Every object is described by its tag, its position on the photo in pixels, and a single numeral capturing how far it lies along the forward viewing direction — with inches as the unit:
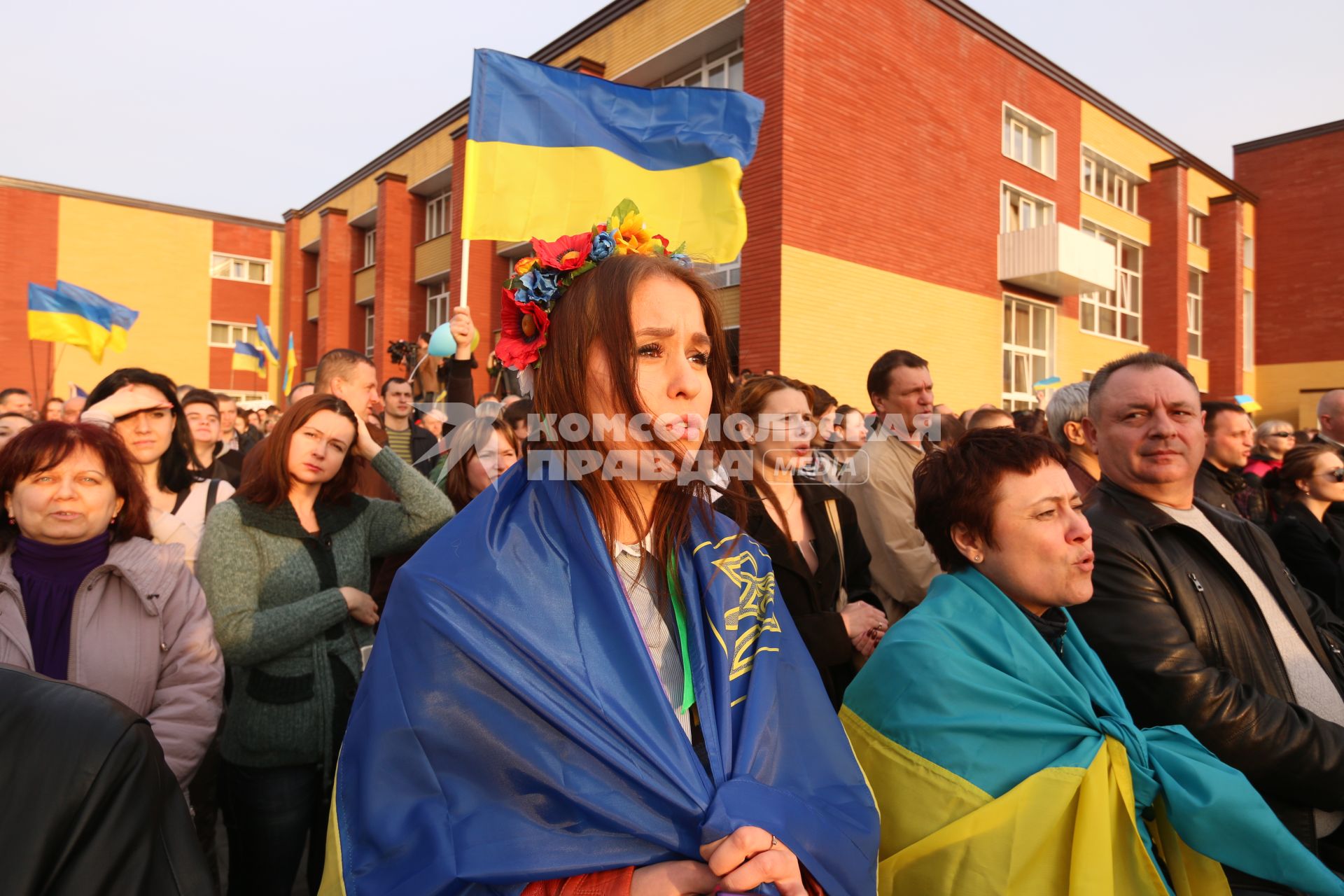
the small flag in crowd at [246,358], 804.0
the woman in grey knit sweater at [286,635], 103.0
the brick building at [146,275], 1066.7
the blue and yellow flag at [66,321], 496.4
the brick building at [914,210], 520.4
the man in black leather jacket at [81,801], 43.8
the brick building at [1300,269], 998.4
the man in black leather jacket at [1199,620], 84.4
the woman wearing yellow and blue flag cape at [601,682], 50.9
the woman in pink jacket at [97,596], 94.3
